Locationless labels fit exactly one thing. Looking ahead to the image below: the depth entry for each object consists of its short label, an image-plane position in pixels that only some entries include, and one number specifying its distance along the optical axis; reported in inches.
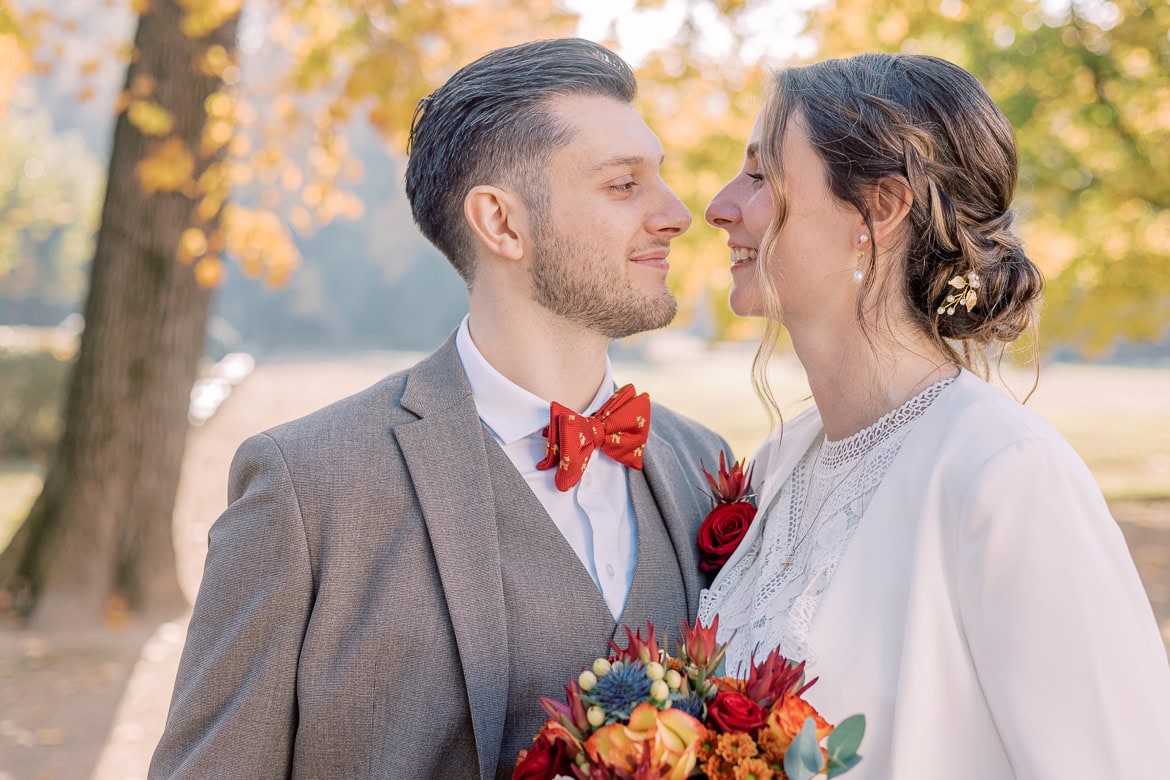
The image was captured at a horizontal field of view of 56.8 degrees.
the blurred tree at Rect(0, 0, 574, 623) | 268.7
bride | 67.2
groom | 82.7
